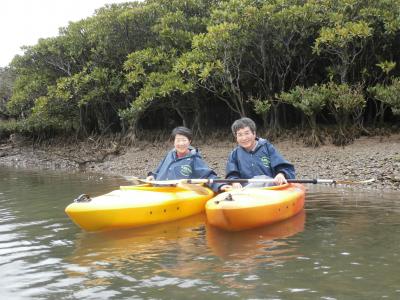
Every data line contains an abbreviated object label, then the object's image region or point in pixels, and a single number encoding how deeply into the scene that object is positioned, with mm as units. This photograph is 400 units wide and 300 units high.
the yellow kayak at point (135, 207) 5699
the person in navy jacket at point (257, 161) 6875
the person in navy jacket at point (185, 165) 7086
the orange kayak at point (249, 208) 5613
